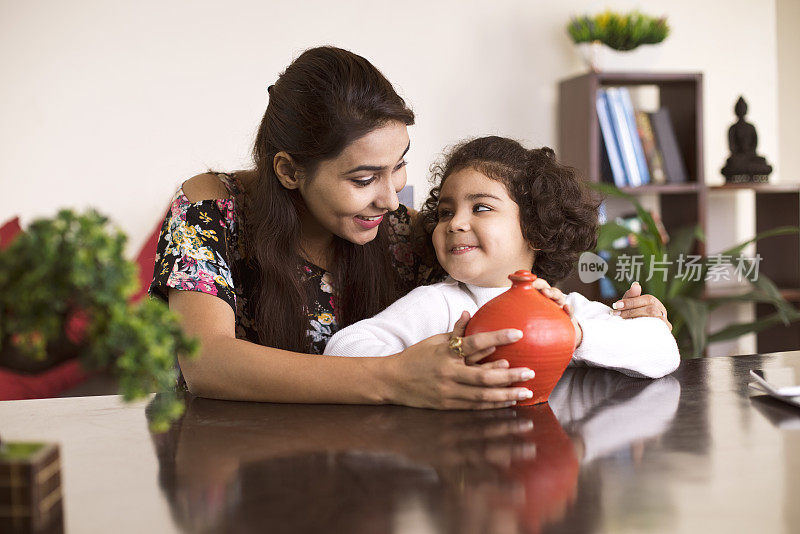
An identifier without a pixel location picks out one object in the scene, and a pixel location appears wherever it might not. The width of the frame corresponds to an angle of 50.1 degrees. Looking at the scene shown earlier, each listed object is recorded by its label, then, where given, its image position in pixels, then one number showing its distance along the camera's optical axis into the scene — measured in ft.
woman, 4.58
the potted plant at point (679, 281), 9.84
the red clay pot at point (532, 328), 3.63
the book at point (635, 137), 11.70
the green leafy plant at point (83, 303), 1.90
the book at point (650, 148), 11.80
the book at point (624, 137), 11.60
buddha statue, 12.07
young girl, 4.49
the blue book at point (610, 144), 11.58
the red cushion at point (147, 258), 9.52
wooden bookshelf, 11.55
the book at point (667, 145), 11.86
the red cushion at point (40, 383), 8.76
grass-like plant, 11.54
